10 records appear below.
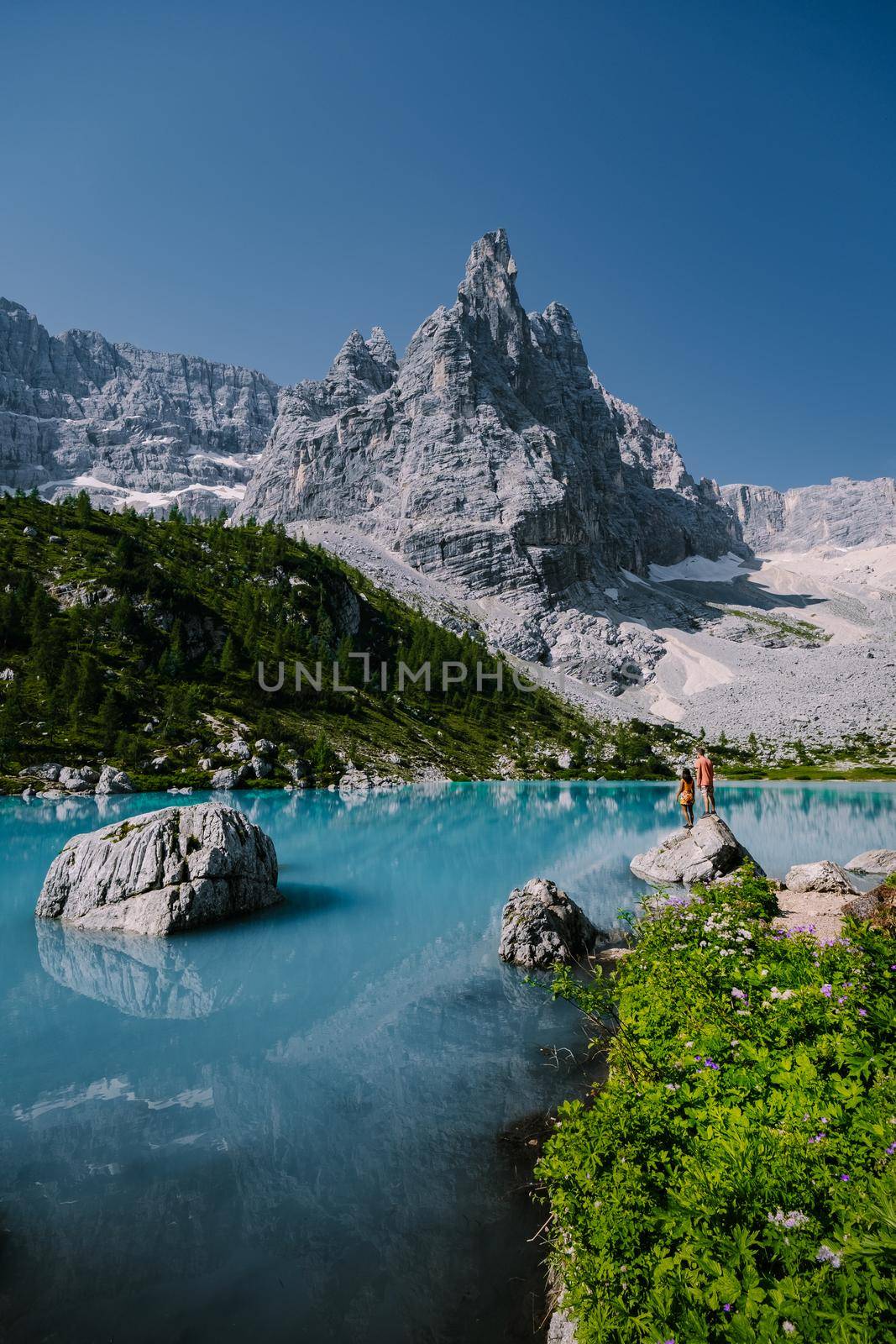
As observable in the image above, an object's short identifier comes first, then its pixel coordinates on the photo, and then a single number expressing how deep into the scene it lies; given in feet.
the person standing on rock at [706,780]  95.76
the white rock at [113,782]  215.31
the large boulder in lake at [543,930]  57.57
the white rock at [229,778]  243.03
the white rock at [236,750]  267.59
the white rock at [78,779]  214.90
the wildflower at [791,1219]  11.41
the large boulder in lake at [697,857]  84.38
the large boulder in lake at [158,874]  69.36
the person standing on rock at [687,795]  98.02
